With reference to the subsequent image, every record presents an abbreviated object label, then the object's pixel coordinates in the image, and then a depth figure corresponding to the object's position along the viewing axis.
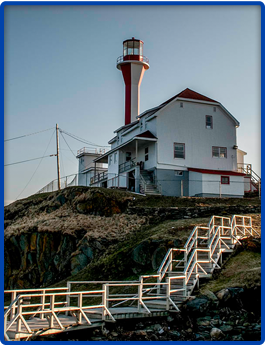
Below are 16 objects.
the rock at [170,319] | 15.90
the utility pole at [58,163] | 46.07
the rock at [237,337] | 14.23
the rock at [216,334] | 14.50
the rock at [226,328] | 14.80
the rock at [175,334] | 14.86
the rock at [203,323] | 15.25
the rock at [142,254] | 23.39
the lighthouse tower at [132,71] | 49.72
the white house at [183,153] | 38.53
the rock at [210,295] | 16.44
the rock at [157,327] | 15.34
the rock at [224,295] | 16.23
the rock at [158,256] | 22.80
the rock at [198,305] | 16.06
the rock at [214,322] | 15.22
